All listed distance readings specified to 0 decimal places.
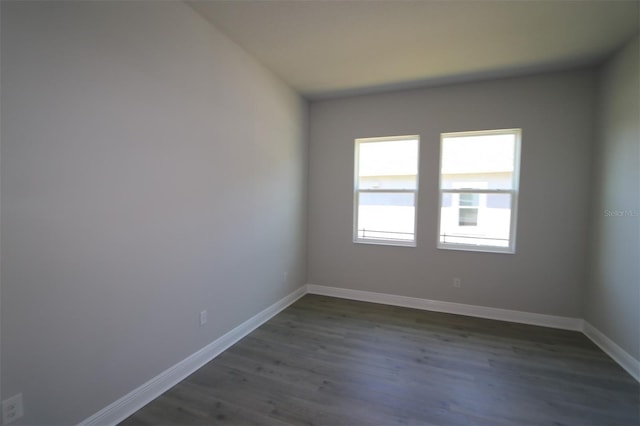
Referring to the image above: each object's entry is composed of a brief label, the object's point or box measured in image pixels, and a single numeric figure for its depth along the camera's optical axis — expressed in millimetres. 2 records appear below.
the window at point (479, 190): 3246
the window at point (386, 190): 3668
